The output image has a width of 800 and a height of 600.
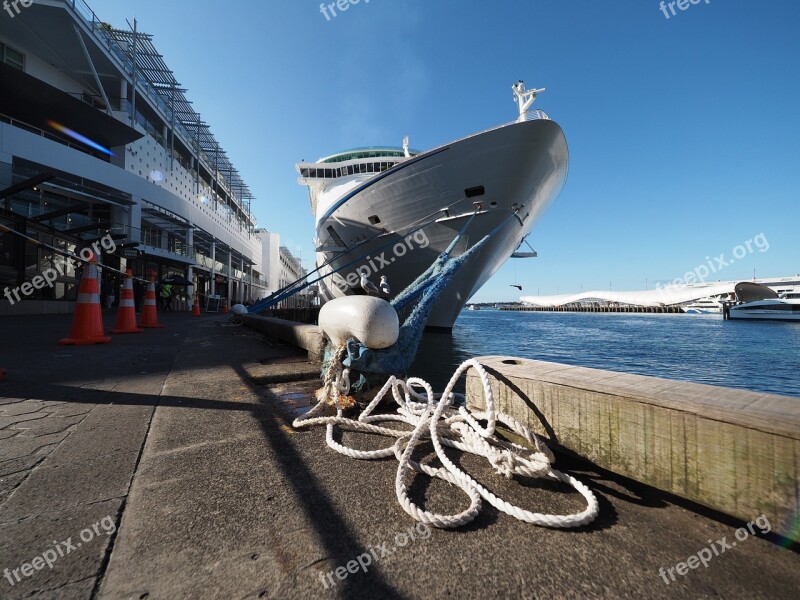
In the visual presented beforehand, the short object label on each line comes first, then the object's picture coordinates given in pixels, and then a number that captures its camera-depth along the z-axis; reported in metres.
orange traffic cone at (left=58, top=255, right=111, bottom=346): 5.49
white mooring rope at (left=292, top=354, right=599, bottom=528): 1.25
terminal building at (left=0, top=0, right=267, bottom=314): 13.52
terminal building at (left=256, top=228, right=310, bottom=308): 57.17
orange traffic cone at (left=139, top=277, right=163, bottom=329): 9.60
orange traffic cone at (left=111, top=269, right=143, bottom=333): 7.75
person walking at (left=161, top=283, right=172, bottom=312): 19.67
